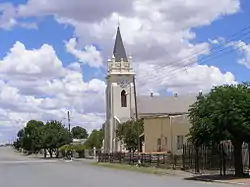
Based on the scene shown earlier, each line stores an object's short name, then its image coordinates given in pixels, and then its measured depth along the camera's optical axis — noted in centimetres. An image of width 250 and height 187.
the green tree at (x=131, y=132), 8000
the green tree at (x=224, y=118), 3134
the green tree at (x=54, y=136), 12212
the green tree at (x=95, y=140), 12100
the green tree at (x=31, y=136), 13302
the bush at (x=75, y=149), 10975
